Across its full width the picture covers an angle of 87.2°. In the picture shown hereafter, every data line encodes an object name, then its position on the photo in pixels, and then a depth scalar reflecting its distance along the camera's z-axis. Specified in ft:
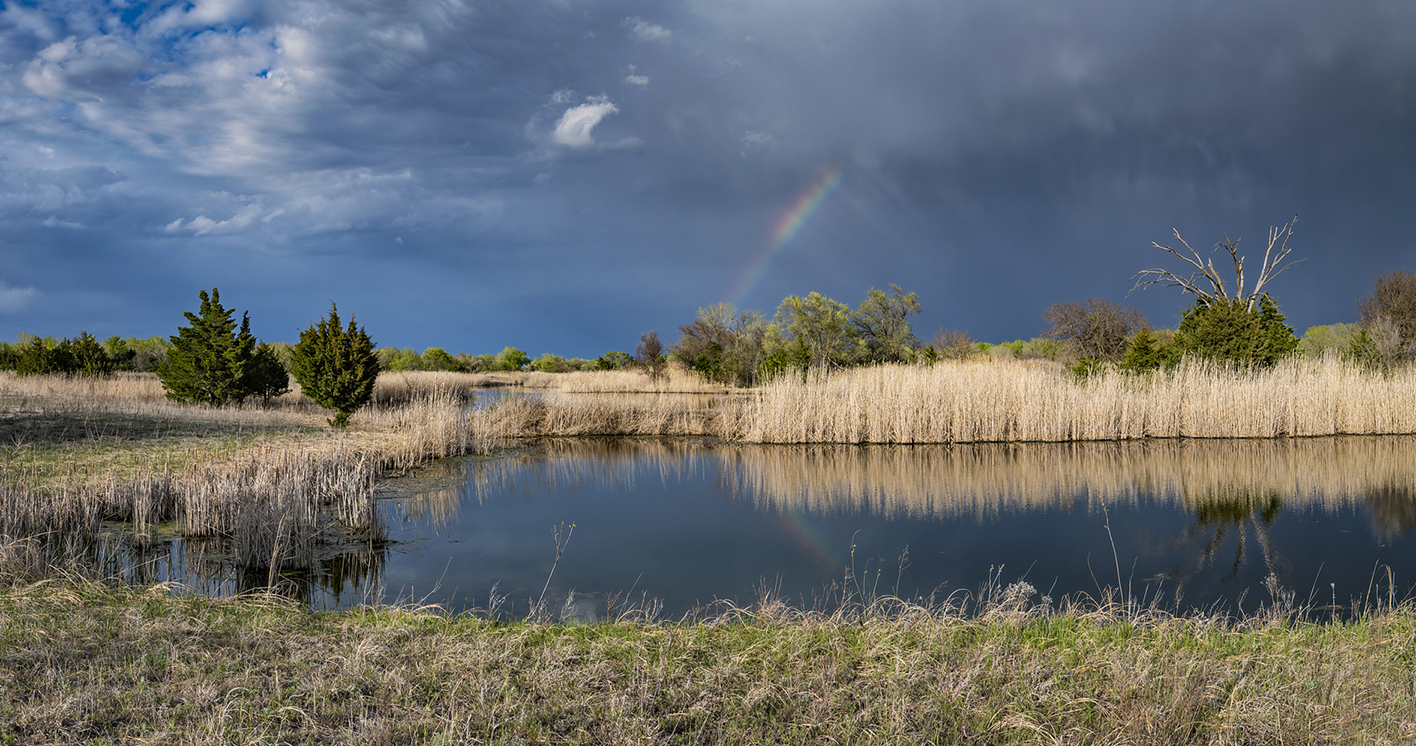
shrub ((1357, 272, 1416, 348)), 89.41
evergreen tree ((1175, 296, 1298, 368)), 60.18
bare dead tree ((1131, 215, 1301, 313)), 87.92
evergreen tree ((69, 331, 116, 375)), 80.84
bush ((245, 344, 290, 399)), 66.18
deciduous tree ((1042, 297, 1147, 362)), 108.99
